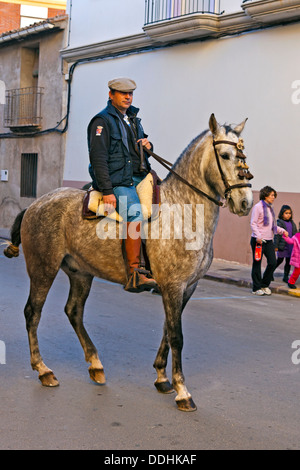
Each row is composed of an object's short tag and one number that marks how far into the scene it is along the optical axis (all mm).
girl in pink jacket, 10805
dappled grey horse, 4793
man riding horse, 4953
